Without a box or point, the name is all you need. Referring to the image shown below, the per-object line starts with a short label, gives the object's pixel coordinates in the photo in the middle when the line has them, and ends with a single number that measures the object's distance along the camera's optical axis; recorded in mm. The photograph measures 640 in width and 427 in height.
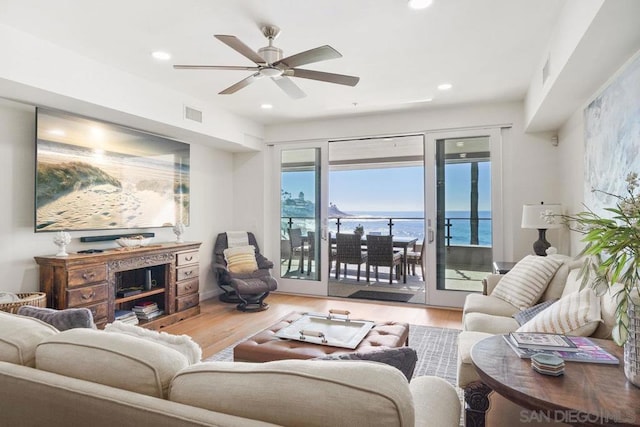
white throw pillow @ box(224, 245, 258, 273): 4938
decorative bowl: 3773
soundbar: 3616
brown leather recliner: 4508
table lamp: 3672
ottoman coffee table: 2168
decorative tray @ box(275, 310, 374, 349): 2361
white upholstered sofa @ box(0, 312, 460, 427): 736
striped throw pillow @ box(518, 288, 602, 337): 1746
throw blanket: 5320
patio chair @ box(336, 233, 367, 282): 6324
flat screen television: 3230
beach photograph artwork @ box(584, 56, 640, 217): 2168
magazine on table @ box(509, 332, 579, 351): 1516
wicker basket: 2645
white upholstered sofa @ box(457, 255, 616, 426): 1647
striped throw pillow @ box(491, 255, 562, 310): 2842
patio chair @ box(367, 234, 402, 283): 6098
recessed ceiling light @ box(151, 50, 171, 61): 3070
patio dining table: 6344
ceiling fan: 2352
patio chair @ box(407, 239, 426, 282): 6844
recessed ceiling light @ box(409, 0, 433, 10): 2314
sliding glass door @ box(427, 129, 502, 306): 4582
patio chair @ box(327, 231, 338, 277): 6764
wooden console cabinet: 3115
